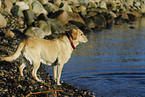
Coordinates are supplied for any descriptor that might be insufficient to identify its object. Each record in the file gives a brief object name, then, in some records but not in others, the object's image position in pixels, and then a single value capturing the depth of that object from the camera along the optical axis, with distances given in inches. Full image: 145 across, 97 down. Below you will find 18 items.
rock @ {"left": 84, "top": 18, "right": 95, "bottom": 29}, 1297.1
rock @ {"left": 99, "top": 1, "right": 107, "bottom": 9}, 1965.6
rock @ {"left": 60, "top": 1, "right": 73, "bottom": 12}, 1300.7
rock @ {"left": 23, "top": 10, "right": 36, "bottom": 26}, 903.7
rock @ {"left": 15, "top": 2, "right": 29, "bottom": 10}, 980.6
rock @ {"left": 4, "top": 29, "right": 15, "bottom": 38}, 644.4
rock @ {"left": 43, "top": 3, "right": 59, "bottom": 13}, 1140.5
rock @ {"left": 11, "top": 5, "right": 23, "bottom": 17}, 912.9
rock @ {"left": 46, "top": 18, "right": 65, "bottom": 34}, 888.3
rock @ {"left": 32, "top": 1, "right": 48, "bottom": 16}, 1053.0
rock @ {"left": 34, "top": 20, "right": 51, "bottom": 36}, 842.8
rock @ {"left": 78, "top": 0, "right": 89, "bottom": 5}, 1734.7
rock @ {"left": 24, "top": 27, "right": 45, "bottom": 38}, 751.1
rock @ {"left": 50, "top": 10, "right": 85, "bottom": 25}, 1037.2
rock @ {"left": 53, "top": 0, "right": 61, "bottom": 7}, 1327.5
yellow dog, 326.0
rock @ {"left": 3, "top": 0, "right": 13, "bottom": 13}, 920.0
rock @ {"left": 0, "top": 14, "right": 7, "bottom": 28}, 700.5
